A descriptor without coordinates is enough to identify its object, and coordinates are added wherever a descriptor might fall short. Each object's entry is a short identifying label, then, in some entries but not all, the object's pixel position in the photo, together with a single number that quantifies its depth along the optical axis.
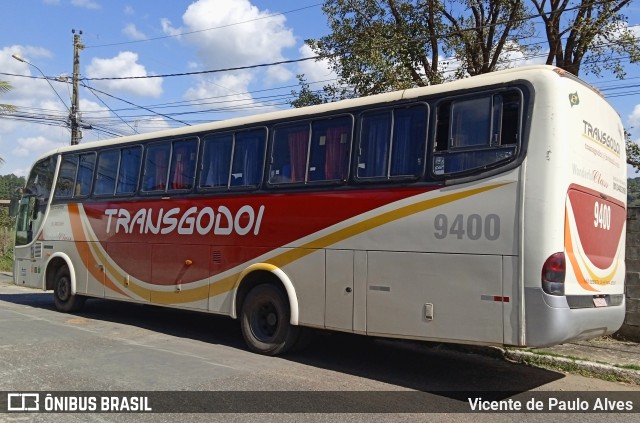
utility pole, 23.14
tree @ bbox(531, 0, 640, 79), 12.51
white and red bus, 5.90
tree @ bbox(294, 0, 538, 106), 13.02
